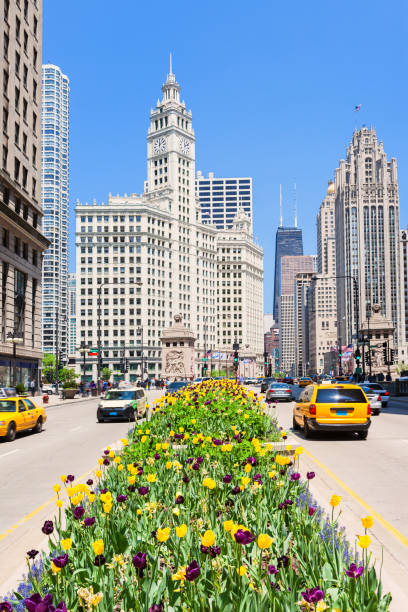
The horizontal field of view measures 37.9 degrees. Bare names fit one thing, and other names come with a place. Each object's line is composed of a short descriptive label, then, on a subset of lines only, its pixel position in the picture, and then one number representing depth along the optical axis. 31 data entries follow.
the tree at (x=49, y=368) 164.27
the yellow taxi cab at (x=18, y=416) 19.95
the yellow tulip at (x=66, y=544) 3.76
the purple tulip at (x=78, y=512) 4.79
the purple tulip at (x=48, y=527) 4.45
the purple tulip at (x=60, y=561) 3.60
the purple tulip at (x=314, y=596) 3.02
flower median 3.58
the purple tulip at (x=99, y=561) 3.79
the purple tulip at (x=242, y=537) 3.50
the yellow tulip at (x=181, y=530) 3.74
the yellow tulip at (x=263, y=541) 3.49
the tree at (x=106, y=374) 147.12
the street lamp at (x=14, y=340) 42.26
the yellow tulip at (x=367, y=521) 3.94
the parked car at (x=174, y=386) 38.34
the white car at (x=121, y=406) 26.64
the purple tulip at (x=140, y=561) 3.40
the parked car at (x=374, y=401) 31.36
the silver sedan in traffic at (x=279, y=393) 44.50
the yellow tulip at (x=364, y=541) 3.53
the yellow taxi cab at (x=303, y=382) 81.93
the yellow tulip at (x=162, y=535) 3.68
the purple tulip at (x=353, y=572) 3.42
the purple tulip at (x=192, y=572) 3.13
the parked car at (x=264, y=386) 59.01
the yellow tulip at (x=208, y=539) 3.38
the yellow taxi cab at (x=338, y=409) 18.17
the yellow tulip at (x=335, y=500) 4.68
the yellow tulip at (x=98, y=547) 3.64
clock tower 164.88
